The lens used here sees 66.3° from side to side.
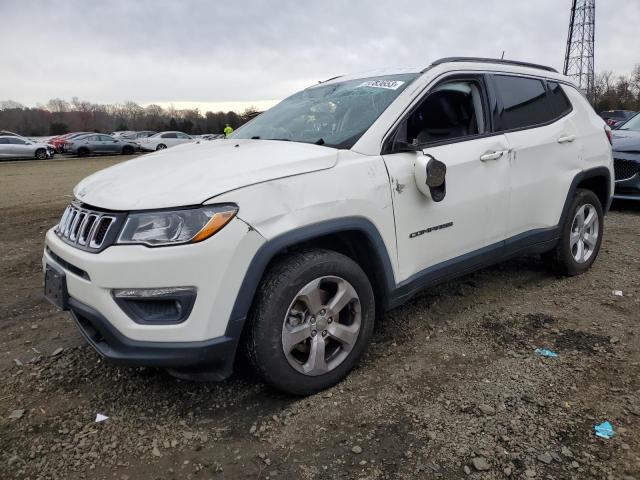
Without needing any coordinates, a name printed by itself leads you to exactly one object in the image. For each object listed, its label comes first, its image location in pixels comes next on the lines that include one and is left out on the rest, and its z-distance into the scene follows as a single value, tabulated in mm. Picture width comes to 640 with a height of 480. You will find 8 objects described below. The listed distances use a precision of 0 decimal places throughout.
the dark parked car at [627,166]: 6973
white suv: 2188
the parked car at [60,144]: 28802
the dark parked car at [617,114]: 21294
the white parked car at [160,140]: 30422
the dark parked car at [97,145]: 28105
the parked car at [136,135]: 36403
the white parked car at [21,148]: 23562
